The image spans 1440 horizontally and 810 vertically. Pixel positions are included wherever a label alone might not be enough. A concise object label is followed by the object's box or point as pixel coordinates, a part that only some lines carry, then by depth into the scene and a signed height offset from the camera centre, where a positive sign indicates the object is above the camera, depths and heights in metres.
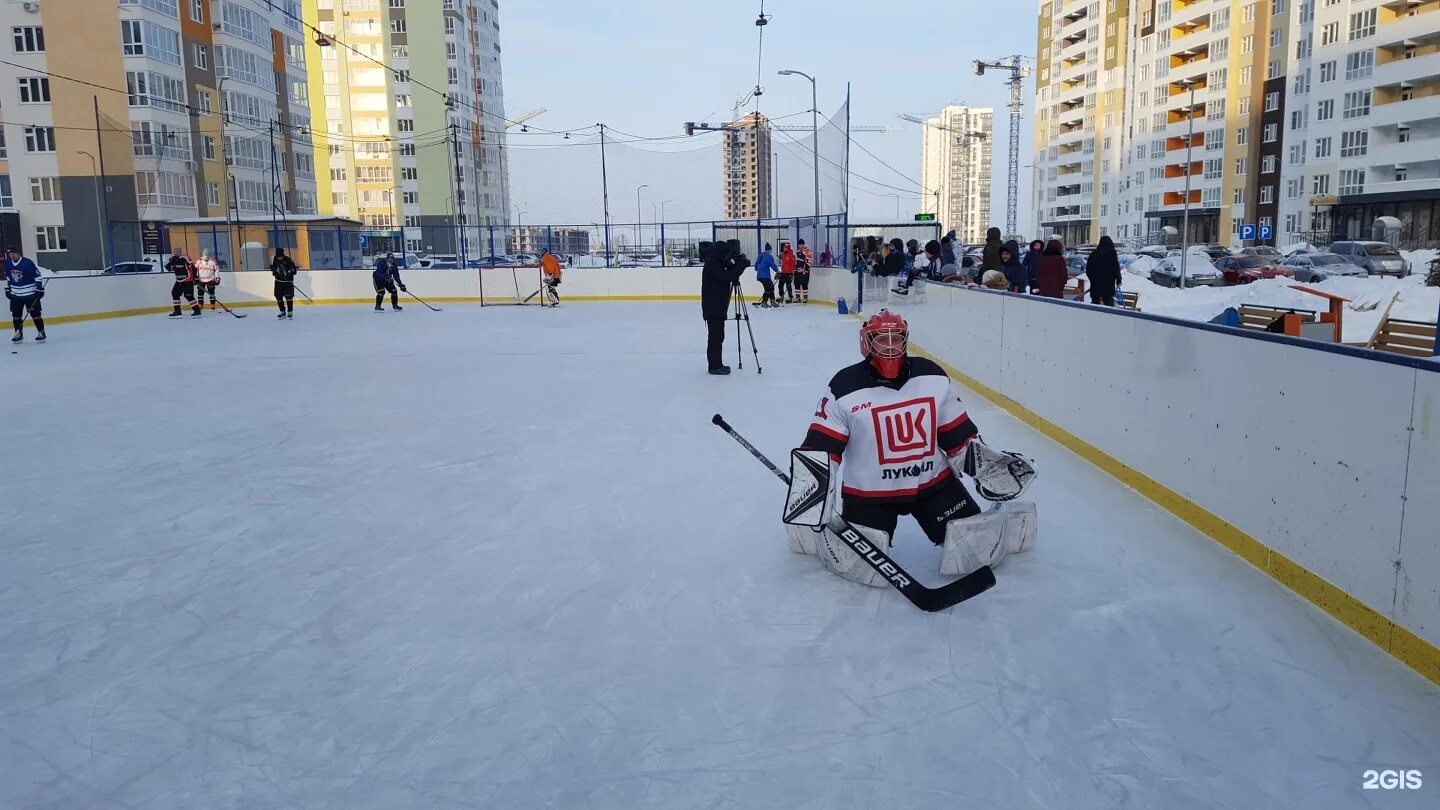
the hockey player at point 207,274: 22.83 -0.21
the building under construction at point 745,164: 30.72 +3.28
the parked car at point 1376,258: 30.23 -0.48
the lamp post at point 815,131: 25.24 +3.08
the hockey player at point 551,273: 24.21 -0.35
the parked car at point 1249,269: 29.89 -0.77
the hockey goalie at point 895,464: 4.30 -0.93
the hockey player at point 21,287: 15.88 -0.29
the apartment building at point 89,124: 45.81 +6.62
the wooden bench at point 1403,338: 9.50 -0.91
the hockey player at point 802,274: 24.72 -0.50
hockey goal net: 27.08 -0.68
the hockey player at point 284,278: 21.55 -0.31
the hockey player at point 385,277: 23.41 -0.35
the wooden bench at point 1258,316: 11.14 -0.80
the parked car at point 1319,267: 30.83 -0.74
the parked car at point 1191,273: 32.09 -0.88
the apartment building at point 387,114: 85.06 +12.67
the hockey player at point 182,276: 22.05 -0.22
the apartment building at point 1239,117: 48.41 +7.79
